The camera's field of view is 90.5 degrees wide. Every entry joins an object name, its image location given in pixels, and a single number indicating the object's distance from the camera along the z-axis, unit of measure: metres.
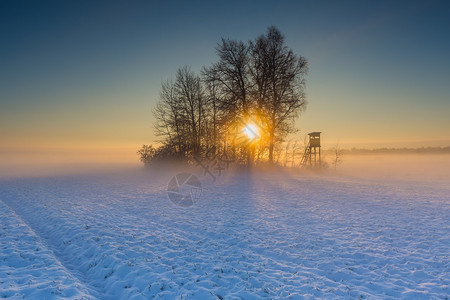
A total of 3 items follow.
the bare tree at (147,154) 38.38
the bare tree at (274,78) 28.02
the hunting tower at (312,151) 33.03
